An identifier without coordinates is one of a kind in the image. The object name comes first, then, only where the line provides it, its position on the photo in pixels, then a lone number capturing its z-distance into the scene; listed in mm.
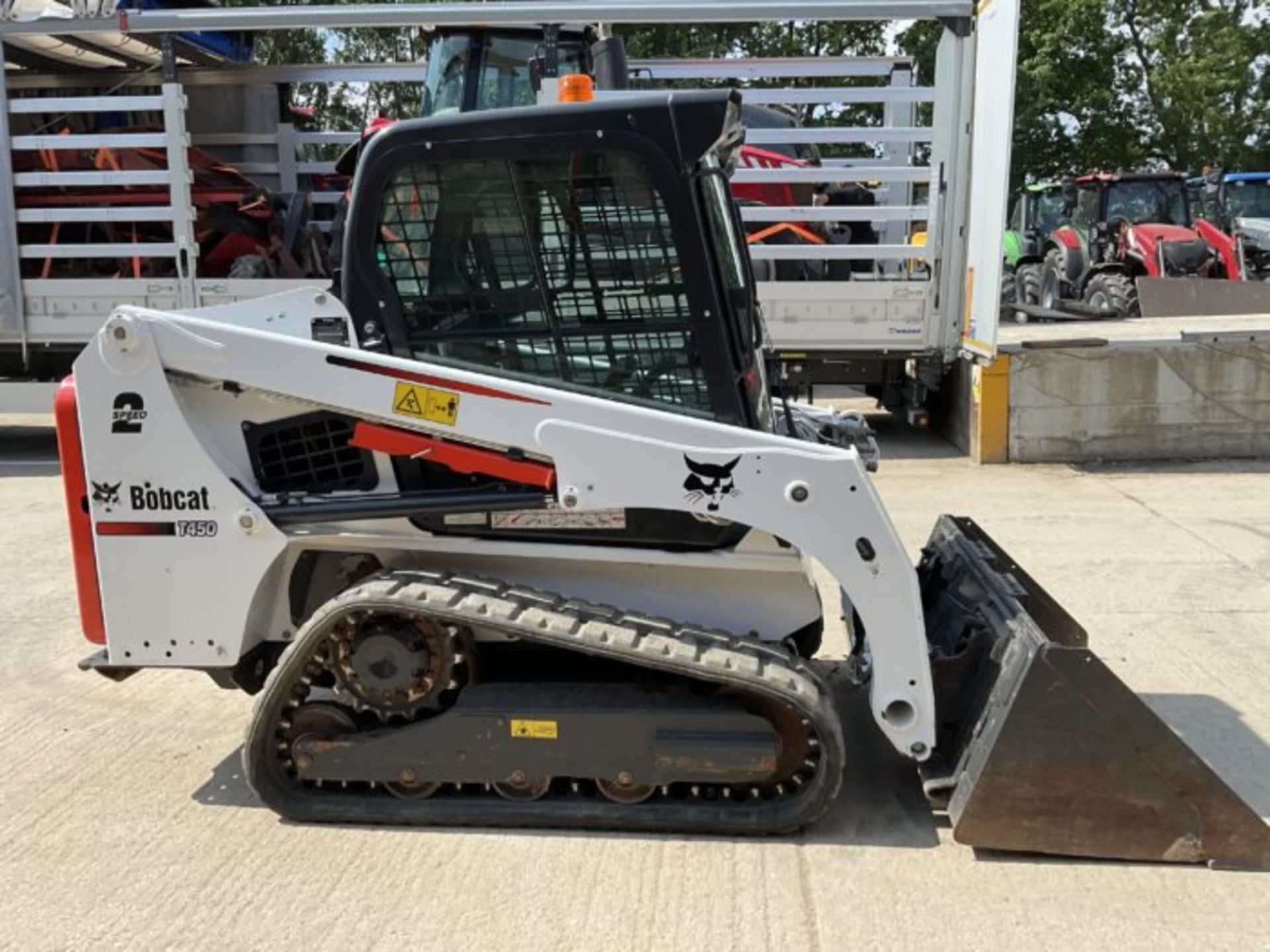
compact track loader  3059
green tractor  19062
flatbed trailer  8523
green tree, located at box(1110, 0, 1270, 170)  25969
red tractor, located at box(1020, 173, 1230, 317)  15602
